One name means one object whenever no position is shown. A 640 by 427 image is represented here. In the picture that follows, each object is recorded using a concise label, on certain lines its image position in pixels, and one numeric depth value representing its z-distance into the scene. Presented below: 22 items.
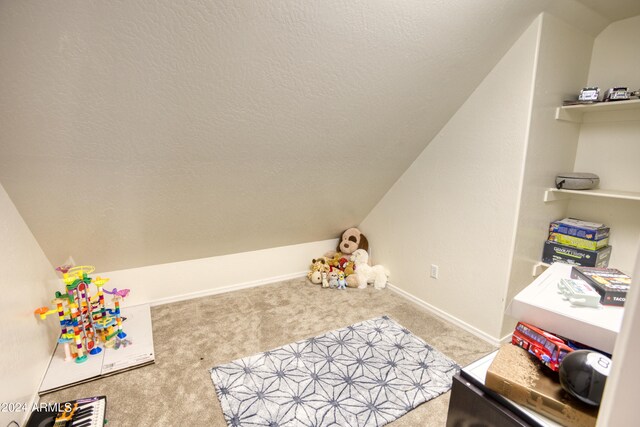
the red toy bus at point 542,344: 0.74
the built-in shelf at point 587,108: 1.75
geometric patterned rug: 1.61
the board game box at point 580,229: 1.95
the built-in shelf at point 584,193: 1.76
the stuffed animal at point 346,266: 3.13
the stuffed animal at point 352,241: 3.23
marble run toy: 1.91
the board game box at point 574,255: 1.95
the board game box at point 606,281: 0.79
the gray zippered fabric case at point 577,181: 1.96
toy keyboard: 1.44
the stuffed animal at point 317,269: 3.11
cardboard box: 0.66
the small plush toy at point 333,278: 3.04
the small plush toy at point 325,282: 3.05
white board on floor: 1.78
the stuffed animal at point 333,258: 3.21
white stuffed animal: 3.03
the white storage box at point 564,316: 0.71
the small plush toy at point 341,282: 3.04
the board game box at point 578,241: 1.95
